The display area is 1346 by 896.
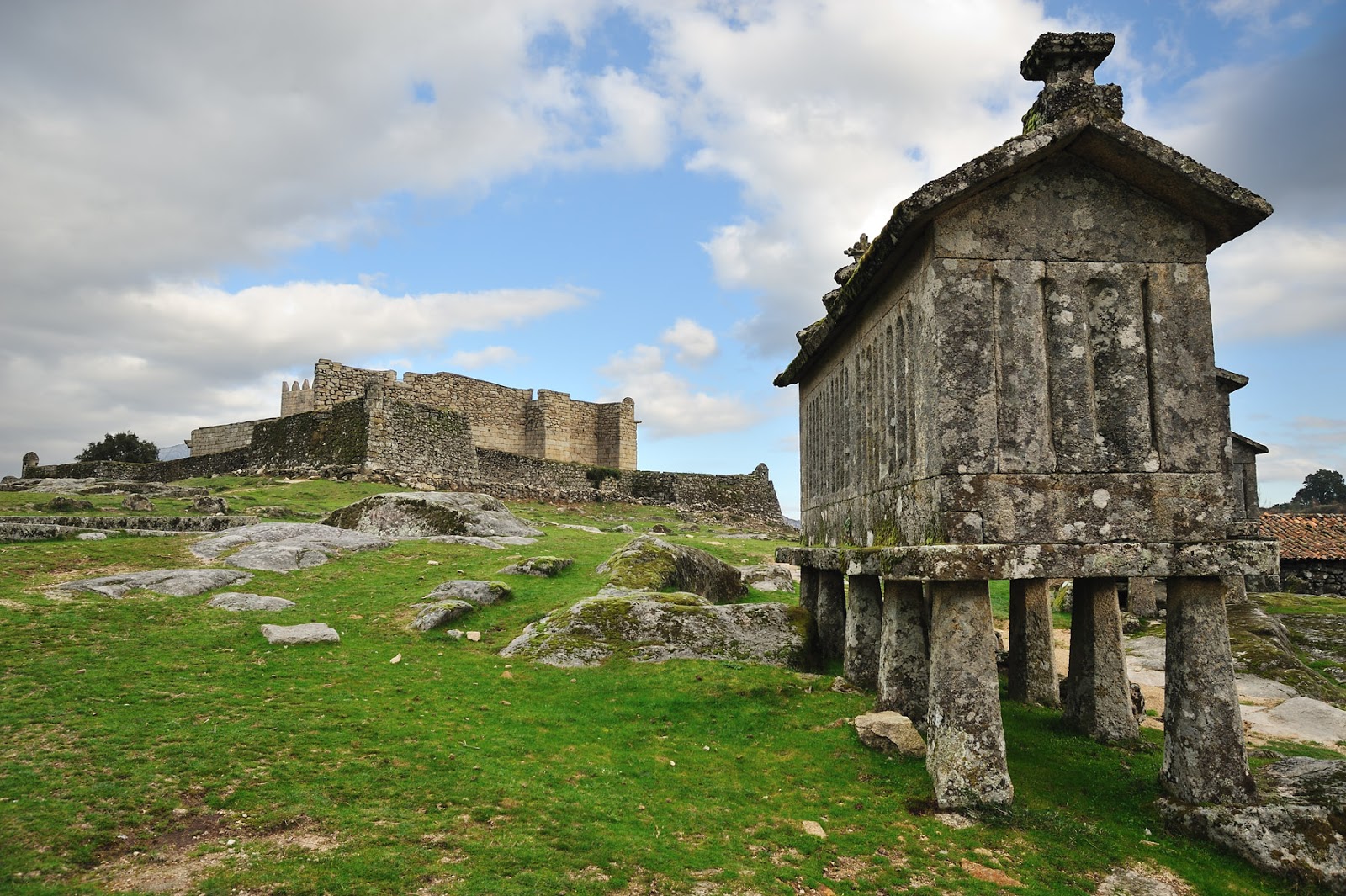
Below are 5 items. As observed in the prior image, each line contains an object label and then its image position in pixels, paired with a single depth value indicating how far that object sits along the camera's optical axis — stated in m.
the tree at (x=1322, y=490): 84.44
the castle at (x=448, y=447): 33.81
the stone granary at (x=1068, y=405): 8.00
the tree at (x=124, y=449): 55.75
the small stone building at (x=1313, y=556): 30.56
